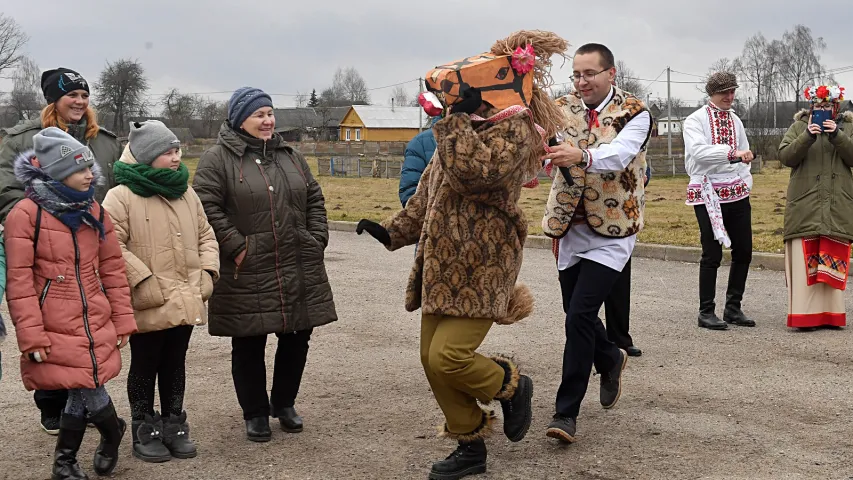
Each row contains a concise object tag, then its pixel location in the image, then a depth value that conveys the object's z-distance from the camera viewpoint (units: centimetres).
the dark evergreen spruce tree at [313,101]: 13038
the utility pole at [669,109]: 6062
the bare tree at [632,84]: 7811
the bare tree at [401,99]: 12838
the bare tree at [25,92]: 6812
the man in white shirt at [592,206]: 555
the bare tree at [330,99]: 12741
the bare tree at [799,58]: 9100
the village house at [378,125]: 10794
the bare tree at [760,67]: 9212
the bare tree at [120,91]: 5946
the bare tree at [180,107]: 8531
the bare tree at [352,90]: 13550
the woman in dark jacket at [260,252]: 568
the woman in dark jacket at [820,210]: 849
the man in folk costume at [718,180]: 870
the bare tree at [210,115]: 8794
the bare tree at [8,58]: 6686
